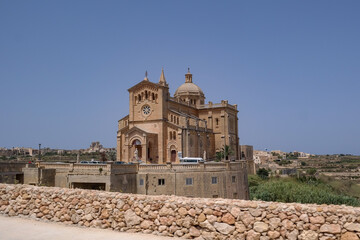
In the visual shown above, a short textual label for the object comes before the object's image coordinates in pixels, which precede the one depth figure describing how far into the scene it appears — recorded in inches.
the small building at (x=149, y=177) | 1355.6
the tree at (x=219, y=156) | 2301.7
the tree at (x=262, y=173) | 3024.1
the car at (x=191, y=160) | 1756.9
